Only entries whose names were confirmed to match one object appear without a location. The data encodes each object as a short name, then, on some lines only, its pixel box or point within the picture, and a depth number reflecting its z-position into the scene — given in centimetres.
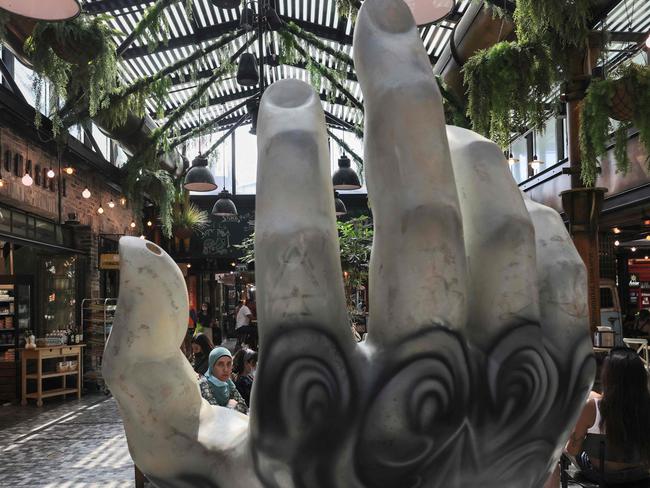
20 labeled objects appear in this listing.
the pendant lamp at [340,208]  1077
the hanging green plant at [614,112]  395
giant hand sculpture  88
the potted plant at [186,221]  1438
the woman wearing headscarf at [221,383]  414
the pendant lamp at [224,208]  1137
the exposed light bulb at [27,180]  812
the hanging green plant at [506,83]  430
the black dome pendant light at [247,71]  680
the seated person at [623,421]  301
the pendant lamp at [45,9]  339
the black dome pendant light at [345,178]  905
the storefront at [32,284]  939
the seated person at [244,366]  503
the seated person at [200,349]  600
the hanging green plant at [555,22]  368
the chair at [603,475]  299
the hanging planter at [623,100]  401
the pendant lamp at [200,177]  862
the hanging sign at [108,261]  1127
